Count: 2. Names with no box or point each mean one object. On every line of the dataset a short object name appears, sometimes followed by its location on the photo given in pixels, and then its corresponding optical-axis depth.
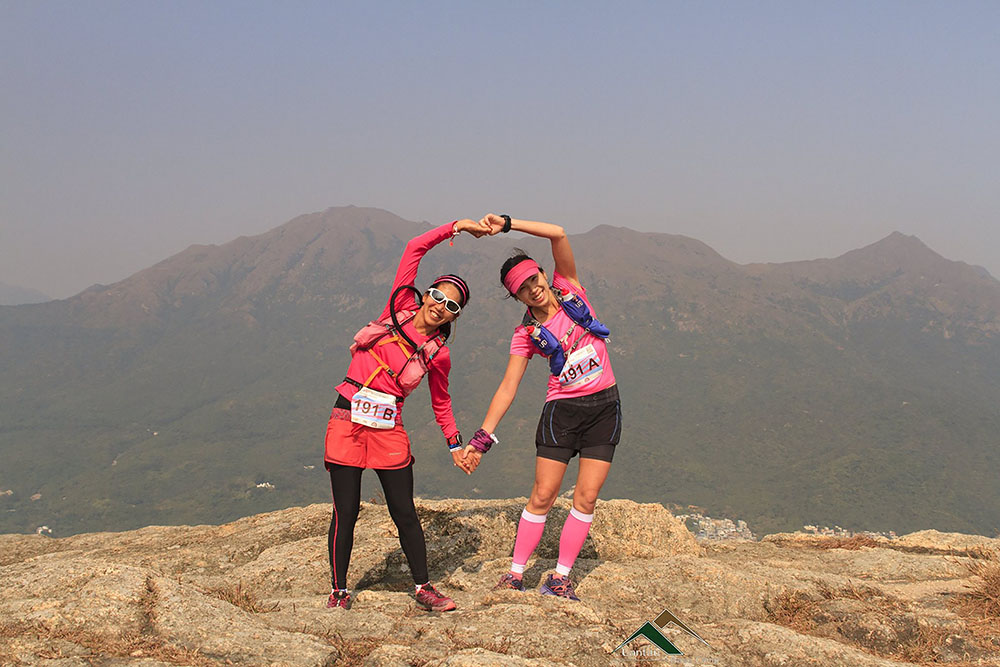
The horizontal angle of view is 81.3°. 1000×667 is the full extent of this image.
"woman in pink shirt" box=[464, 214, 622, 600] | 6.03
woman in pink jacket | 5.68
